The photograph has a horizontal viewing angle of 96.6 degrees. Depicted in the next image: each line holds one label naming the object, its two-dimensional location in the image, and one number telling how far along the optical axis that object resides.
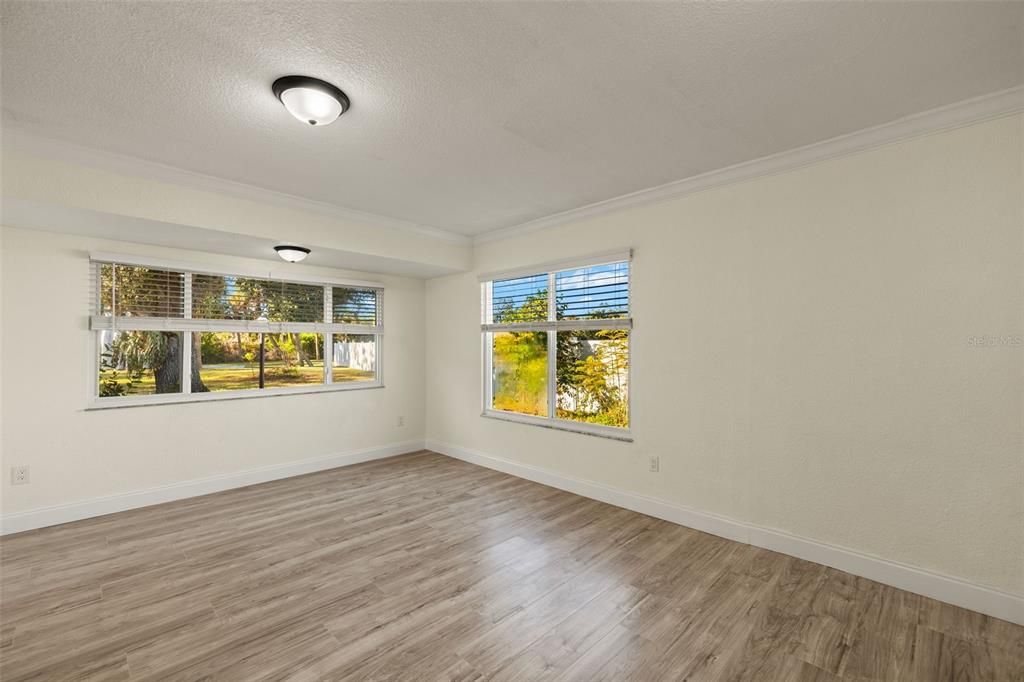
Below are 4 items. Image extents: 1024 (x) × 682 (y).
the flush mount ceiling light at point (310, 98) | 2.14
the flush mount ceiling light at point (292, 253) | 3.88
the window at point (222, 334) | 3.87
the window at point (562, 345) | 4.08
